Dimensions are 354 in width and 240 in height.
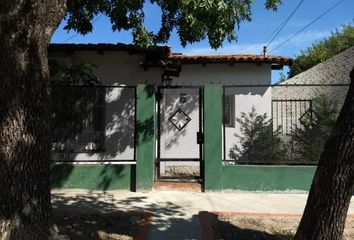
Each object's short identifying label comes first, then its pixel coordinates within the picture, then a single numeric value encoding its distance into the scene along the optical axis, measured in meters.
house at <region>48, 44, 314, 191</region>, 9.95
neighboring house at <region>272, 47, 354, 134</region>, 10.43
